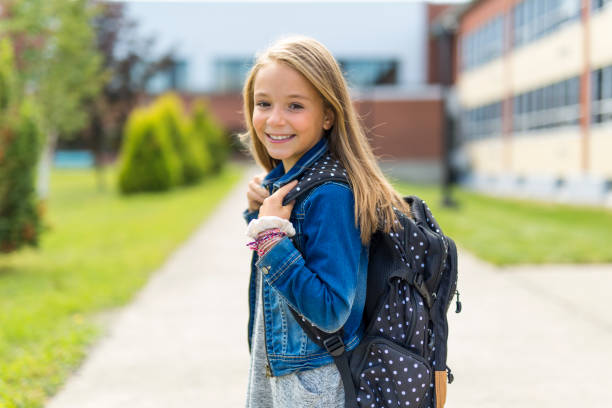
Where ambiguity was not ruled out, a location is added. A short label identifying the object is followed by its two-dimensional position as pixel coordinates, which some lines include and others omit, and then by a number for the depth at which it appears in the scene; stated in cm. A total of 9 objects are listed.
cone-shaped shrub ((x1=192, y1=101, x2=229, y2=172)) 2817
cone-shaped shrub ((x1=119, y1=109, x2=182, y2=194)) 1958
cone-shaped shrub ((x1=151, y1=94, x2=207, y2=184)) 2242
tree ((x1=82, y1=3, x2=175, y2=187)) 2680
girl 168
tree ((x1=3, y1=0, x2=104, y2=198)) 1748
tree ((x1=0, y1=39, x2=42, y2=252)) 723
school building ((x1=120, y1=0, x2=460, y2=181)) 4134
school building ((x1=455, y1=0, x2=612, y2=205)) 1694
